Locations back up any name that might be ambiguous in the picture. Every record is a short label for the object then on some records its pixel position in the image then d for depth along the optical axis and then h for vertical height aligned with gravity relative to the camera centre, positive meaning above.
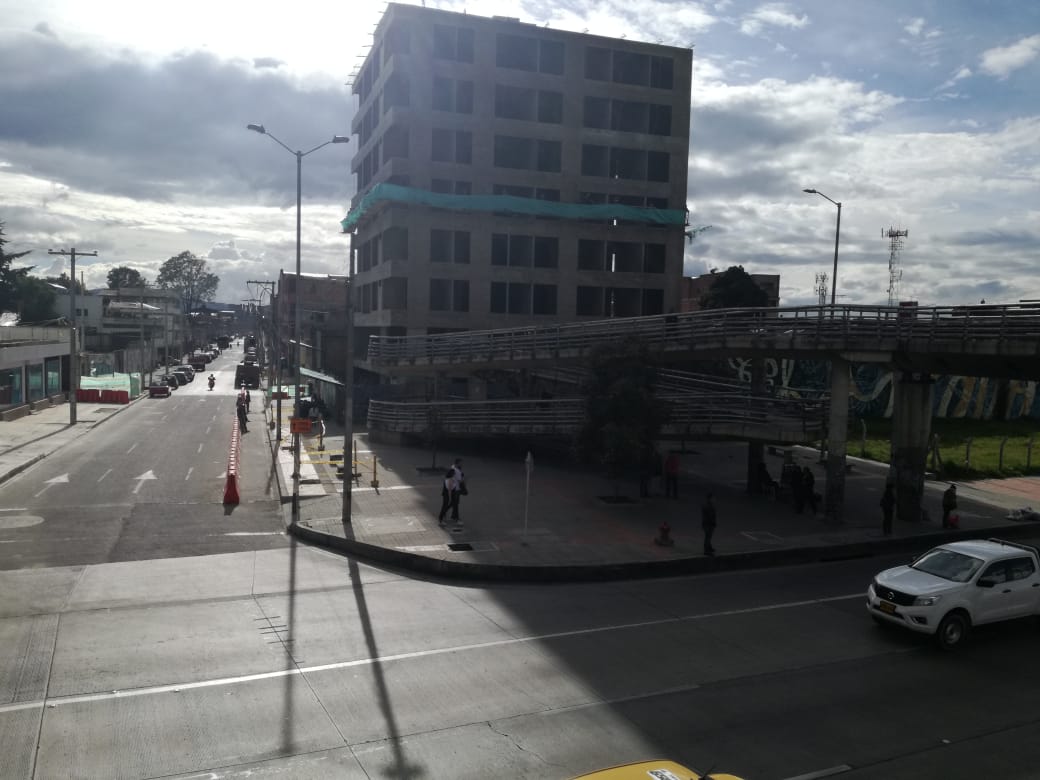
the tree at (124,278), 171.38 +9.88
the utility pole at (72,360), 44.04 -2.06
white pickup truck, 12.86 -3.78
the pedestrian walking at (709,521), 18.36 -3.89
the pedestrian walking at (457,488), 21.00 -3.86
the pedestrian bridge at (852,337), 20.05 +0.32
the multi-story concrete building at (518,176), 49.19 +10.27
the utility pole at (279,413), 37.43 -3.81
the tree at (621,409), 23.55 -1.94
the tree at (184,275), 179.25 +11.33
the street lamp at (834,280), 32.44 +2.74
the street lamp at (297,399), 22.81 -2.65
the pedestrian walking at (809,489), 24.17 -4.09
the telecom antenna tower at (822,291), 96.75 +6.93
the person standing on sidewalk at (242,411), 43.72 -4.44
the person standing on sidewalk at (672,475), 25.70 -4.09
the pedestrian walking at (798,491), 24.22 -4.17
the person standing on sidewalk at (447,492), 20.92 -3.97
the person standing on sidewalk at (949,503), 22.88 -4.12
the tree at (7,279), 87.44 +4.47
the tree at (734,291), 49.56 +3.31
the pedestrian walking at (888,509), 21.75 -4.13
